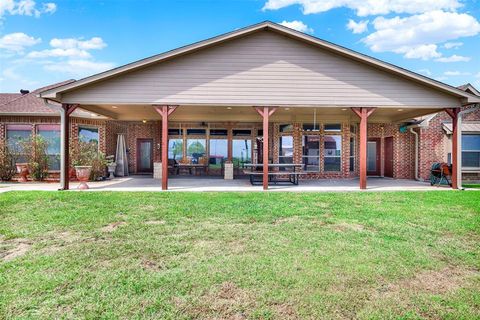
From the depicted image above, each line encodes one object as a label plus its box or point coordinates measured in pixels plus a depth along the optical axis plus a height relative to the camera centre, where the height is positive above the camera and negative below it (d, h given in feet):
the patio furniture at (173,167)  53.62 -1.77
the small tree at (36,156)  40.42 +0.19
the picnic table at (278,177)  36.70 -3.00
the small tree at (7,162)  40.45 -0.57
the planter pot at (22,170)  40.09 -1.60
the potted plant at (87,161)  38.19 -0.50
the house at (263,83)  32.04 +7.62
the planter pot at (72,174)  41.62 -2.24
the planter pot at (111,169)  45.95 -1.81
